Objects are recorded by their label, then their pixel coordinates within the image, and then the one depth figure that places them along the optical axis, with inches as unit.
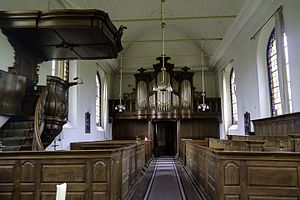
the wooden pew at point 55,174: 135.4
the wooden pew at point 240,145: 193.9
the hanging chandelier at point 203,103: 514.9
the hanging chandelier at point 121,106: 520.2
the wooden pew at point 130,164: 182.9
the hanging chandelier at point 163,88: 373.4
